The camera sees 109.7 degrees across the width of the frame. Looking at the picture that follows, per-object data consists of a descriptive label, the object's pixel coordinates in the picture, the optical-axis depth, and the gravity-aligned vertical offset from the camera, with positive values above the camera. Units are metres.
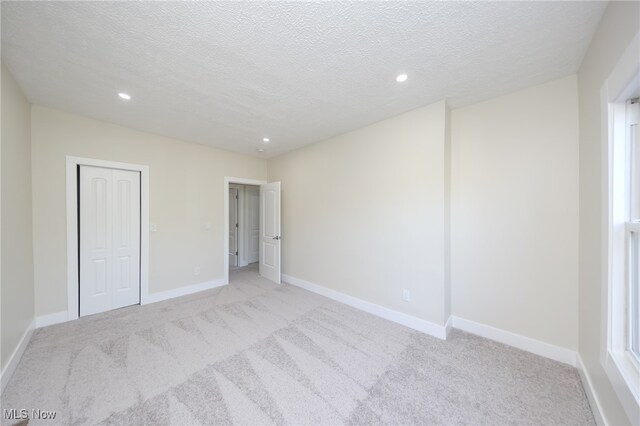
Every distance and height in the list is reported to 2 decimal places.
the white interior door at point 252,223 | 5.88 -0.28
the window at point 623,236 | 1.20 -0.13
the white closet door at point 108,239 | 2.82 -0.34
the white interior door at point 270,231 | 4.18 -0.36
